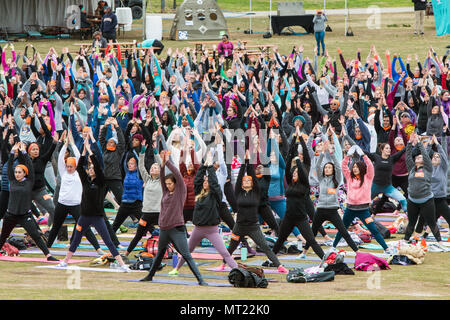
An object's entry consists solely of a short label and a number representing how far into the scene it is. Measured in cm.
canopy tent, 3922
